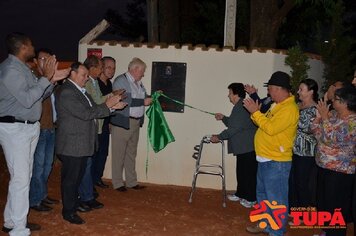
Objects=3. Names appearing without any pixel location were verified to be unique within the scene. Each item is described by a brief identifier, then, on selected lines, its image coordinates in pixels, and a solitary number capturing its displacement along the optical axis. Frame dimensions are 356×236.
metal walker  6.51
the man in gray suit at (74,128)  5.07
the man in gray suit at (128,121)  6.75
